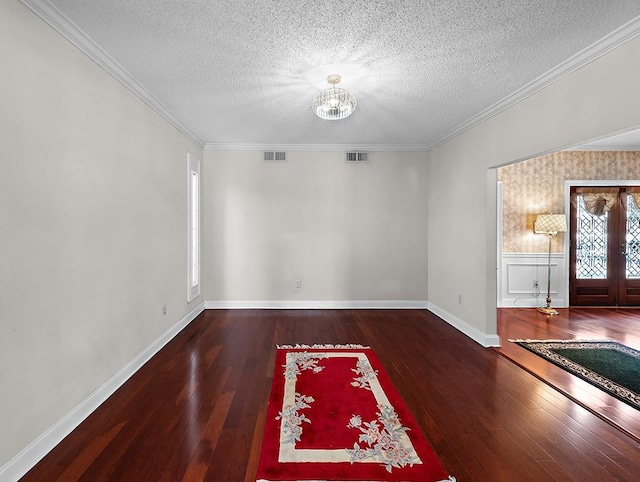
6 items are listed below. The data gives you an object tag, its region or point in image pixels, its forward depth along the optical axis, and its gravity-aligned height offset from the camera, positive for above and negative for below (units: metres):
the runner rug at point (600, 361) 2.69 -1.35
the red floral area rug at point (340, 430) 1.73 -1.34
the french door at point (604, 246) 5.48 -0.25
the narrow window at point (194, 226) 4.54 +0.13
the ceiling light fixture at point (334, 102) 2.70 +1.18
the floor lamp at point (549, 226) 5.05 +0.11
